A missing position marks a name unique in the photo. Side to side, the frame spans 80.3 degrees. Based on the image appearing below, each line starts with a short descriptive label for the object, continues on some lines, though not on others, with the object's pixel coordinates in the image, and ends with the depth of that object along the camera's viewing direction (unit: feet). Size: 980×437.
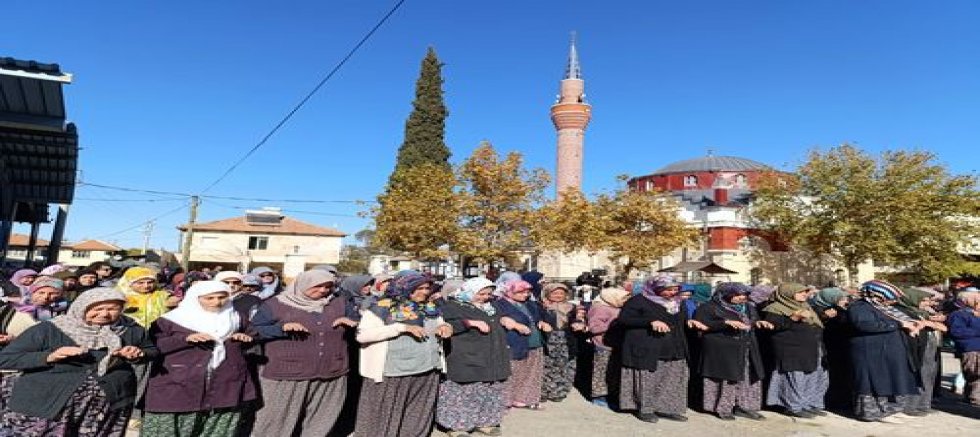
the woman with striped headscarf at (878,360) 18.31
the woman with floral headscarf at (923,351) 19.20
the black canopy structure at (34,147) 24.20
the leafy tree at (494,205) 69.82
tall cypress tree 100.07
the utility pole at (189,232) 67.83
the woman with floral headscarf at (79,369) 9.33
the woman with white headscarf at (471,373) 15.24
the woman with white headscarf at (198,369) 10.79
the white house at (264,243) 124.57
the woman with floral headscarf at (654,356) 17.76
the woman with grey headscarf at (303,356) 12.89
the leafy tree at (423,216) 71.05
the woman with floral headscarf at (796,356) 18.76
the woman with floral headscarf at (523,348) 17.95
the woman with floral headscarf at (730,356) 18.03
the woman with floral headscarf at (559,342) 20.18
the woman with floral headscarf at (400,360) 13.80
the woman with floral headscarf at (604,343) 20.02
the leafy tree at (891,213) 75.51
